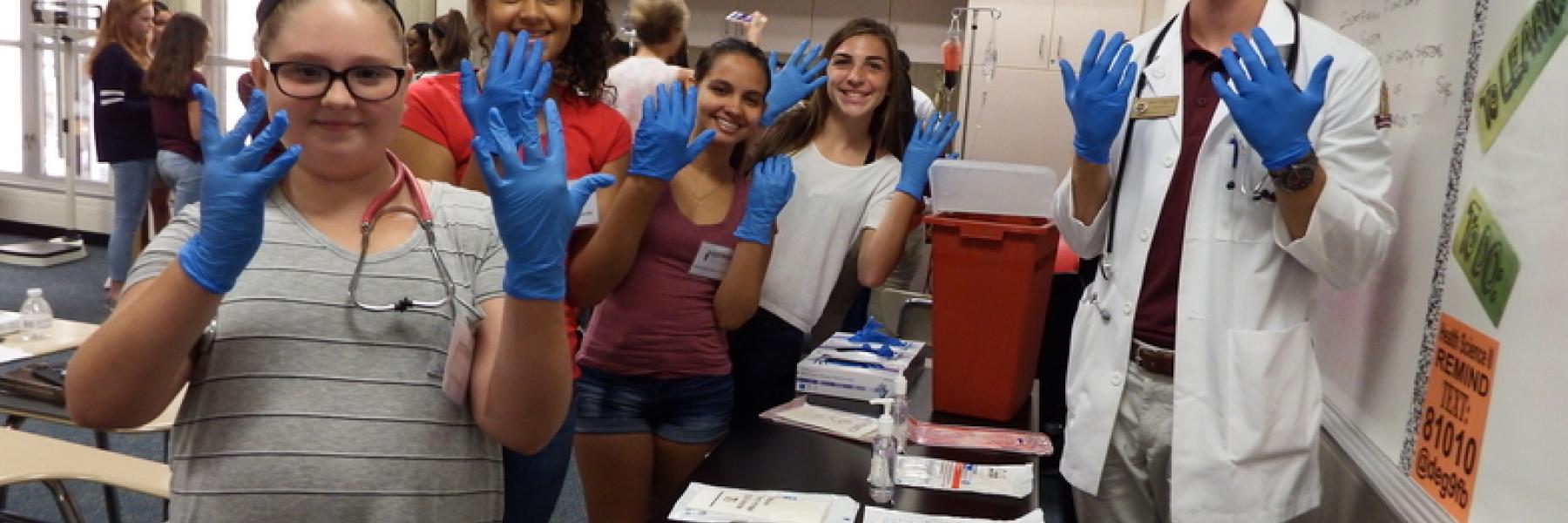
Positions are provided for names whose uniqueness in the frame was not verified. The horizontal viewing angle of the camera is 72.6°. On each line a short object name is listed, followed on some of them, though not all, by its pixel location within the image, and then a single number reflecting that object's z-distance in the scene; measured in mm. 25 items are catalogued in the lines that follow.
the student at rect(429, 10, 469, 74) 3871
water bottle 2385
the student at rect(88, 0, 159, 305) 5176
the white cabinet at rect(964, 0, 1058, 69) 5922
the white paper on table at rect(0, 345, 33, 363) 2189
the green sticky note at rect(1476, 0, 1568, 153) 1240
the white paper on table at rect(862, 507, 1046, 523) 1500
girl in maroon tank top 1936
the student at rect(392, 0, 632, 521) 1596
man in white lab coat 1432
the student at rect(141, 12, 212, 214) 4883
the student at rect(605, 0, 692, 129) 2994
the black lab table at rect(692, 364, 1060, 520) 1591
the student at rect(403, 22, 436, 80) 4453
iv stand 5633
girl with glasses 993
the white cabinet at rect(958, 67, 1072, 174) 5988
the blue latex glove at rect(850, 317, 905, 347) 2387
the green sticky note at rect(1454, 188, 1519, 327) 1312
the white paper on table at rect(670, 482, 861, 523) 1444
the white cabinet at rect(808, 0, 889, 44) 6227
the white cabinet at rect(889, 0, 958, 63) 6195
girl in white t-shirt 2256
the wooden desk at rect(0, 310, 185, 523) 2020
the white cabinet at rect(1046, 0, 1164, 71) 5812
